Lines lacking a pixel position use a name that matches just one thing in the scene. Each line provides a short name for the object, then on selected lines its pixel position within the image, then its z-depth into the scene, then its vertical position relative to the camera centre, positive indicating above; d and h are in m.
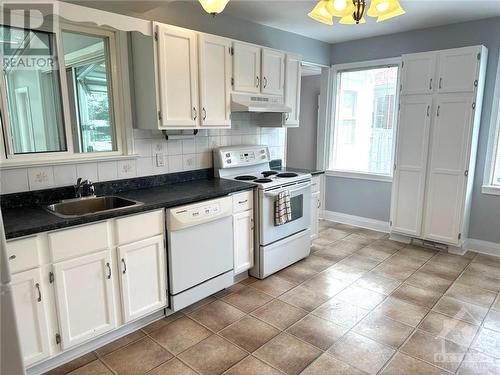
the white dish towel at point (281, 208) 3.15 -0.74
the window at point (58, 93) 2.26 +0.26
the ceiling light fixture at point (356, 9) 2.16 +0.78
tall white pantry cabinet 3.49 -0.14
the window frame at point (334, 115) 4.31 +0.18
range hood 3.09 +0.24
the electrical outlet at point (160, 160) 2.97 -0.27
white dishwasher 2.47 -0.95
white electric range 3.12 -0.72
